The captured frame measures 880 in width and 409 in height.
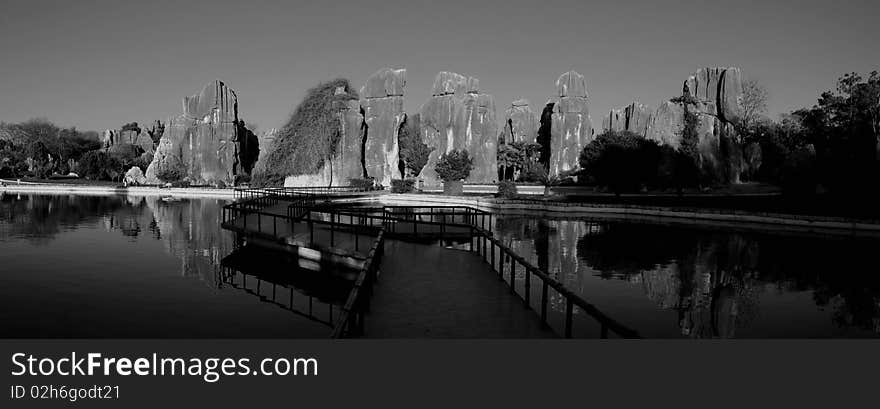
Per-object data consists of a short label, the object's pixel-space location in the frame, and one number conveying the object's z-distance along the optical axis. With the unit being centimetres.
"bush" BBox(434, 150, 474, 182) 7869
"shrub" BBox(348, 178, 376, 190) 8556
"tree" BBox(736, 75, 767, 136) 10350
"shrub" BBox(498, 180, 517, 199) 6531
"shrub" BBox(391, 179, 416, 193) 7761
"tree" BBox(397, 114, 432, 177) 10869
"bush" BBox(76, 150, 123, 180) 12500
